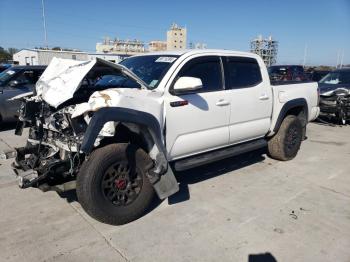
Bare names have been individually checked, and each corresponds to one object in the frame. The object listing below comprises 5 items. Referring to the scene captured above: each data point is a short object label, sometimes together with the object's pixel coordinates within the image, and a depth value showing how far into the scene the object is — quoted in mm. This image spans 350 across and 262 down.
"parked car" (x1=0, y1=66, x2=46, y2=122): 8672
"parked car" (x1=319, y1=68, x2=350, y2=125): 10047
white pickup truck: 3496
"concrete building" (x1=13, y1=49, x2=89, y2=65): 35688
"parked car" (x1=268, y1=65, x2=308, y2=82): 13139
